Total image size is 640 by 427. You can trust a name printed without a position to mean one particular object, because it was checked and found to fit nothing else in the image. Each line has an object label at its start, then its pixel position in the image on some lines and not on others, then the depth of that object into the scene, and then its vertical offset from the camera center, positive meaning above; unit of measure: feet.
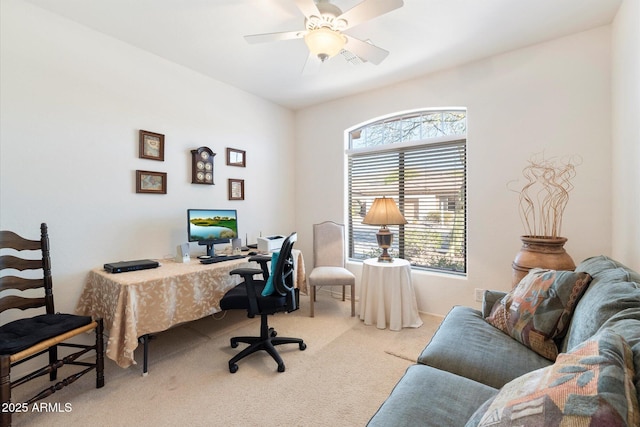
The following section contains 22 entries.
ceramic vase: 6.65 -1.17
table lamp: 9.57 -0.31
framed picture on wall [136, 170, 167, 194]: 8.50 +0.92
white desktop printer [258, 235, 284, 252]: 10.16 -1.26
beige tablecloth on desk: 6.11 -2.21
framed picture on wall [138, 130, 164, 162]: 8.57 +2.08
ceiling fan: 5.47 +4.03
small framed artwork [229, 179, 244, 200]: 11.16 +0.89
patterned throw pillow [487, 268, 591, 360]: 4.48 -1.72
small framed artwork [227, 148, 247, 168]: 11.05 +2.19
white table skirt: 9.03 -2.92
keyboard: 8.39 -1.52
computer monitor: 8.93 -0.53
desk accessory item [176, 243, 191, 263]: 8.52 -1.32
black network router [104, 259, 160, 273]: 7.09 -1.45
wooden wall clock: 9.85 +1.64
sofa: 1.97 -1.64
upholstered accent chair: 11.62 -1.61
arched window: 10.21 +1.15
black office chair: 6.87 -2.32
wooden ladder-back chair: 4.75 -2.33
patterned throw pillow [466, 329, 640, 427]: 1.81 -1.33
